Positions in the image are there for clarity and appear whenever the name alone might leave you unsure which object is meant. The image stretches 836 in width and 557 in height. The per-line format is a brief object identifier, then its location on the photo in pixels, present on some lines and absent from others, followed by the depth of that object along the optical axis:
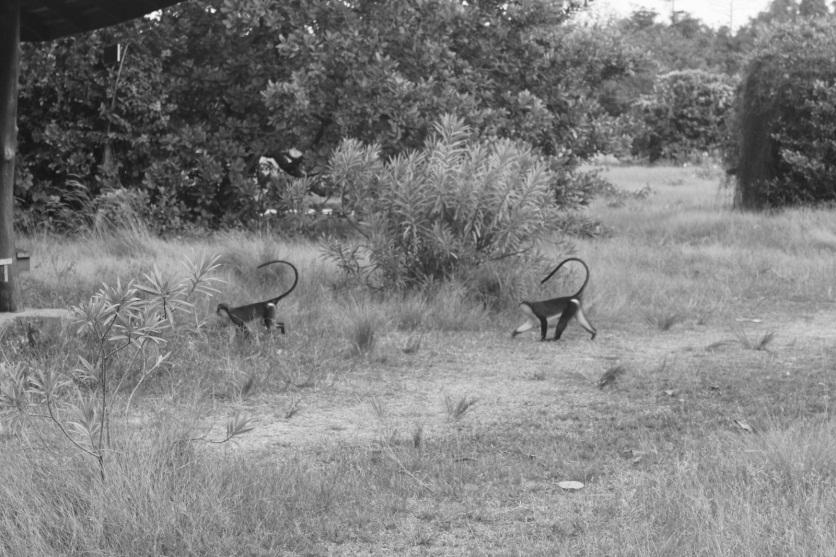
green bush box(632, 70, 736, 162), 52.87
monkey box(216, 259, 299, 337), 13.37
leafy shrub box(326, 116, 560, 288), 16.16
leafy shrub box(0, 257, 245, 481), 6.97
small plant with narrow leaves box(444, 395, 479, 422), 10.23
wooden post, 13.59
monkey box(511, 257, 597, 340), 14.51
